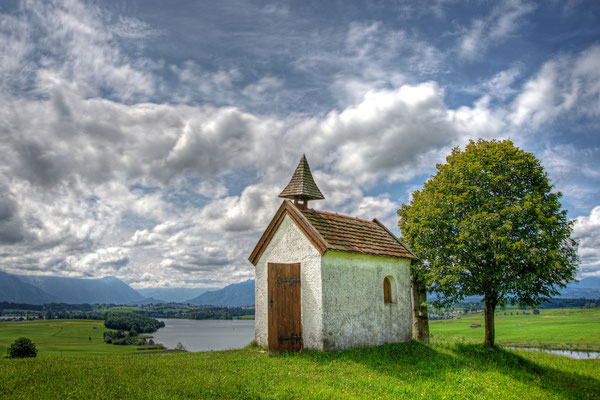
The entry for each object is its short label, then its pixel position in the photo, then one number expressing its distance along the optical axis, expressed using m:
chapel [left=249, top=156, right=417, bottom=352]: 16.25
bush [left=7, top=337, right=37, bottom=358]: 18.92
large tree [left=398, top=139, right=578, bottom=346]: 17.81
